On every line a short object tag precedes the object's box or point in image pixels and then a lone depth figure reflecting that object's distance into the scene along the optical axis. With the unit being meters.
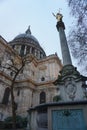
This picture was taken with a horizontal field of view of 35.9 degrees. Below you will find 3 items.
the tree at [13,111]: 13.87
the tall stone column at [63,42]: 16.49
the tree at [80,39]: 10.54
